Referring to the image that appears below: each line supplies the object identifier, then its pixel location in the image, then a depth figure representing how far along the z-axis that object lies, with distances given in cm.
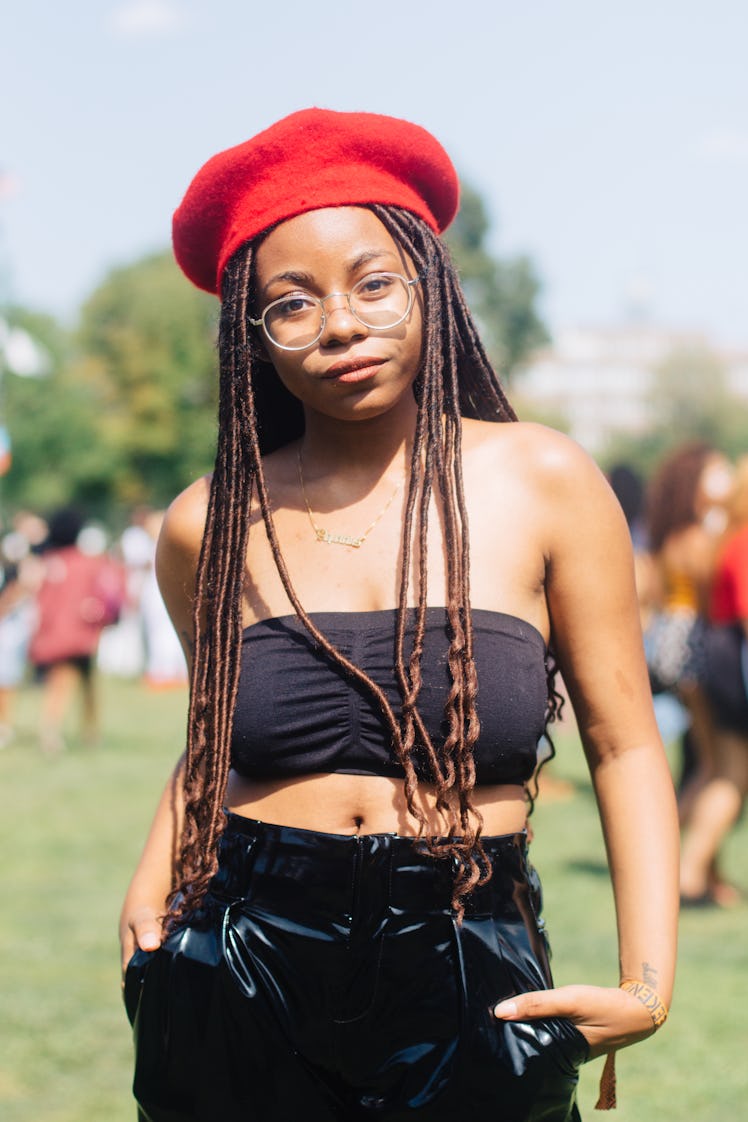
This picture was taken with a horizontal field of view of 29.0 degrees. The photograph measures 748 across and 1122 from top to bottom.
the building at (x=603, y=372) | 13712
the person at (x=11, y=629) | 1274
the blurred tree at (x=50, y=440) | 4366
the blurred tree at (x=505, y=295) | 5641
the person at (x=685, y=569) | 692
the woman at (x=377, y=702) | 199
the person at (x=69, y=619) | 1188
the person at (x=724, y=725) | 643
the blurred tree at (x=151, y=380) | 4853
